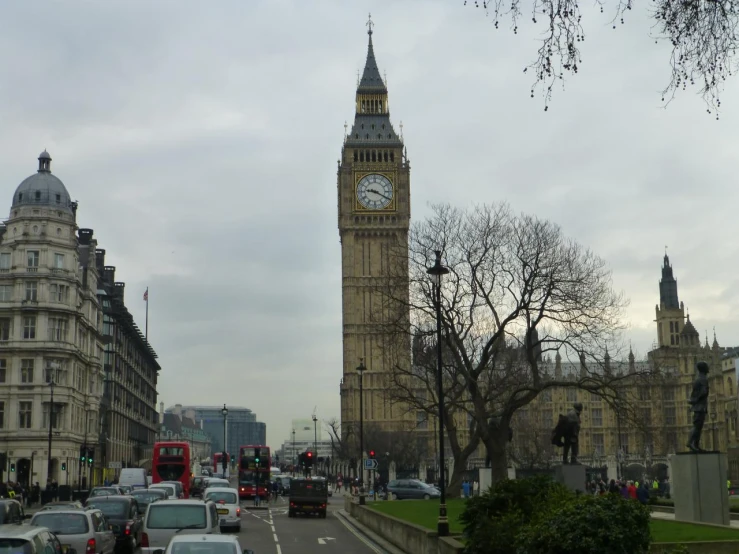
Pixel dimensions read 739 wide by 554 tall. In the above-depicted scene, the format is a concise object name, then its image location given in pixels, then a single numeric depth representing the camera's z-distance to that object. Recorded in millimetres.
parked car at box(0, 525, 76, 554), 13445
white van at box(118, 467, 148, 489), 58775
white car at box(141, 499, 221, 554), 20734
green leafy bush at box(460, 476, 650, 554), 13773
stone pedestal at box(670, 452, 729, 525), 25547
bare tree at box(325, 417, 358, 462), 122219
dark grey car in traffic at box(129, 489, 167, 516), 33794
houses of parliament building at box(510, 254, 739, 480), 121581
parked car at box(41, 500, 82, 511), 26825
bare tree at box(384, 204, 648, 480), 41906
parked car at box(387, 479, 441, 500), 65312
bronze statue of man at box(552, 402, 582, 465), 32469
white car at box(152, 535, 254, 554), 14984
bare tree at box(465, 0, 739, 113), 9703
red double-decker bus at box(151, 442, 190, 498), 56969
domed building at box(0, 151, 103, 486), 71562
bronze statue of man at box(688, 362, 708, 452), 27266
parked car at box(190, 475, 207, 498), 67012
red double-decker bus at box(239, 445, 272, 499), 70644
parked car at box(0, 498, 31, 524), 23664
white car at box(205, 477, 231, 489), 52275
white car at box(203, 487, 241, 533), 34594
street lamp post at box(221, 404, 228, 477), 88994
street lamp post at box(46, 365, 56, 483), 66875
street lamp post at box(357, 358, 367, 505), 46650
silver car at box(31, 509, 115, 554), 21531
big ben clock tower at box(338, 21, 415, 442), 135875
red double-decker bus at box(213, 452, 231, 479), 109388
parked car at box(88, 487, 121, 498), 40844
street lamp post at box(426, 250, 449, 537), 24753
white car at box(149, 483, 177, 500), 40744
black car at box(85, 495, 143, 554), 27000
